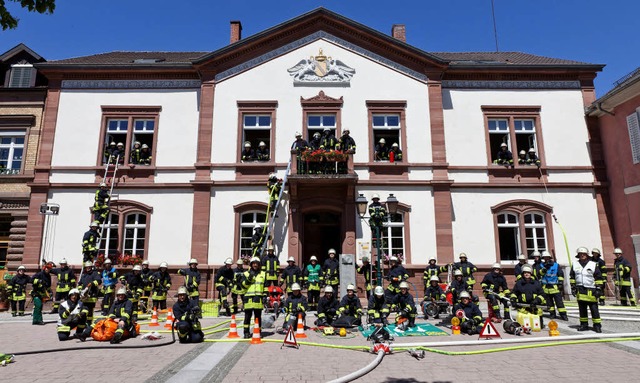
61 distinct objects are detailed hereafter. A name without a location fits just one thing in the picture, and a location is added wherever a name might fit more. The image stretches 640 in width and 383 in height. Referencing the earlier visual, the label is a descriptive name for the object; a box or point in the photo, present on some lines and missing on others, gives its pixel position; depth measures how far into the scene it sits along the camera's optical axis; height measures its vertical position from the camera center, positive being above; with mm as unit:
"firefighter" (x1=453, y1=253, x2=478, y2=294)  13616 -35
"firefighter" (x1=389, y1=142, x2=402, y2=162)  17344 +4988
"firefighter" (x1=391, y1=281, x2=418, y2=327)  10656 -1035
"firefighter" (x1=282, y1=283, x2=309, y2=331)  10365 -985
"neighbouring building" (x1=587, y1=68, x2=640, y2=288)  16016 +4552
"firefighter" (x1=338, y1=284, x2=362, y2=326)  10547 -1013
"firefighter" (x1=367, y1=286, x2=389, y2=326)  10398 -1032
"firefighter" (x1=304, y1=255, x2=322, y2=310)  13648 -513
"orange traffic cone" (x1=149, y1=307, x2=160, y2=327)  11297 -1418
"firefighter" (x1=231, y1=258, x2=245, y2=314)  10558 -501
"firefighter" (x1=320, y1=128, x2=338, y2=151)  16484 +5186
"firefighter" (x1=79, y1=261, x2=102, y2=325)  10320 -703
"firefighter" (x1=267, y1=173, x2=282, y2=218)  16219 +3065
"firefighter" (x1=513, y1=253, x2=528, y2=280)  12464 +24
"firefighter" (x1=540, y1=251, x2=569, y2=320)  11531 -552
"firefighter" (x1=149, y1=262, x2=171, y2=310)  13438 -515
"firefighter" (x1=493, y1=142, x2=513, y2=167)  17508 +4804
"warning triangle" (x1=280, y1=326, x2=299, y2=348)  8373 -1498
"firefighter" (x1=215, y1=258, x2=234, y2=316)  13133 -426
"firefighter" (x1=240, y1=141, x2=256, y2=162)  17258 +4920
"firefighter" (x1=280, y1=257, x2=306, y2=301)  13539 -204
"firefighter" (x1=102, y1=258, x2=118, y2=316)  12731 -360
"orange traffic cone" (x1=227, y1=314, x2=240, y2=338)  9375 -1438
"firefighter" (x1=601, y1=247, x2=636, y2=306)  13719 -509
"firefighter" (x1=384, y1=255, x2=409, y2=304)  11242 -320
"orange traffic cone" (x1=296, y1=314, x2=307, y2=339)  9555 -1484
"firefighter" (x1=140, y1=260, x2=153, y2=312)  13547 -564
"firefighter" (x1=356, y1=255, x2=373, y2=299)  14172 -86
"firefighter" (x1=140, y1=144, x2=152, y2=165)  17594 +4945
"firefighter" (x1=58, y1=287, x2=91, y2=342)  9375 -1189
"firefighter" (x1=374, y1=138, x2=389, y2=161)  17438 +5019
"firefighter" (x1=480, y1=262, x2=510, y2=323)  11288 -672
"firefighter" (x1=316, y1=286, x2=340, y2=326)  10695 -1126
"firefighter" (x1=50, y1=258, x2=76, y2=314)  13133 -352
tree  6207 +4139
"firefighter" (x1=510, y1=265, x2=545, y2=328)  10444 -739
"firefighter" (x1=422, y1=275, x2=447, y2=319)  12422 -769
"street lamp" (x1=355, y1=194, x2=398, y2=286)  11367 +1715
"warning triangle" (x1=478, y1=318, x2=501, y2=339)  9078 -1469
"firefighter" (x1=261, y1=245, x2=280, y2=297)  13656 +37
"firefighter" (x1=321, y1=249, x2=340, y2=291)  13547 -177
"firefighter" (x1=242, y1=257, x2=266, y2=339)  9578 -637
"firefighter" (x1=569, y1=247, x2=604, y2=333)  9711 -538
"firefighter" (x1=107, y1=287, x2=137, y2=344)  9028 -1119
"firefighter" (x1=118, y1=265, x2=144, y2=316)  13156 -404
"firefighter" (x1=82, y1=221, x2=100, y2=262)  15055 +974
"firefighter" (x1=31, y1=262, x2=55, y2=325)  11745 -603
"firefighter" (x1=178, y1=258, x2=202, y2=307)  12941 -370
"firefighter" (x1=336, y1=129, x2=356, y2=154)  16391 +5076
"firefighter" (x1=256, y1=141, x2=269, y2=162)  17250 +4980
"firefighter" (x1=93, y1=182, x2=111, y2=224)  15977 +2593
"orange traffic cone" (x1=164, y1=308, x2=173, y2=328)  10814 -1389
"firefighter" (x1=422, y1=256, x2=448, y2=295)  14234 -102
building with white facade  16578 +5137
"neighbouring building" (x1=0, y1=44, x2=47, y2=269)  17422 +5917
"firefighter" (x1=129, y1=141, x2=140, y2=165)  17516 +4985
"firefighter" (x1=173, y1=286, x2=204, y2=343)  8914 -1149
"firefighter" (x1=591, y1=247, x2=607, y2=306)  11398 +123
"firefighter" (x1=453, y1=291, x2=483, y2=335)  9836 -1205
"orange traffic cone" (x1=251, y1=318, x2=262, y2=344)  8953 -1510
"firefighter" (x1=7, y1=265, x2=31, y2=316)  13688 -697
